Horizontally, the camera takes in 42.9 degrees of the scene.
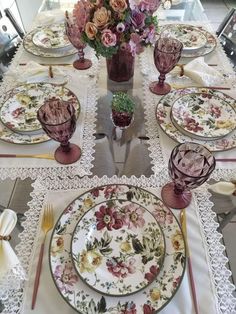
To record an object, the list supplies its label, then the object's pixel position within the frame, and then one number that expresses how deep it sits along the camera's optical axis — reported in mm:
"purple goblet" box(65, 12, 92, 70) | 1006
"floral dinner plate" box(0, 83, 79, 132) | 848
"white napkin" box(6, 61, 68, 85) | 1053
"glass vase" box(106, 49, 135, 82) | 963
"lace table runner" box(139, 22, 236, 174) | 801
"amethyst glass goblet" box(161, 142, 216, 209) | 662
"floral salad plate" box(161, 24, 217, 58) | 1153
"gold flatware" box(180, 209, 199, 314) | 560
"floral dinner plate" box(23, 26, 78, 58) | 1151
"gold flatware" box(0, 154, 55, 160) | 789
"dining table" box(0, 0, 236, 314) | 558
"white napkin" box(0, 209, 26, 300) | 572
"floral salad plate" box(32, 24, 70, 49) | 1178
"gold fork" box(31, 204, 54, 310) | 577
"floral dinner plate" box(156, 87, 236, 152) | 808
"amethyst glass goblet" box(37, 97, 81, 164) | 748
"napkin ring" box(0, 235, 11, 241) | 605
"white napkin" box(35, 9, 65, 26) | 1349
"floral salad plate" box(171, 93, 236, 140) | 840
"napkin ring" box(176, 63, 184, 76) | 1058
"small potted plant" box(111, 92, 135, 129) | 851
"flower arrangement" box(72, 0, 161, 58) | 816
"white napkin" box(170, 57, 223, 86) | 1027
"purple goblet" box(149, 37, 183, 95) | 930
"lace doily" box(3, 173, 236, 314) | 565
